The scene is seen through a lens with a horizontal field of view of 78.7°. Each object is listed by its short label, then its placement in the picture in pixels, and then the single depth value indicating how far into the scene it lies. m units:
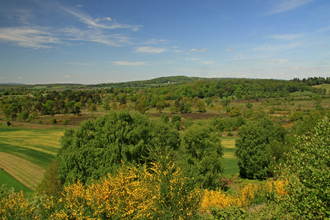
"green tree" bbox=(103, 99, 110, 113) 122.82
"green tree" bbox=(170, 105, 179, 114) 117.81
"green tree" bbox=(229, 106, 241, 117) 106.00
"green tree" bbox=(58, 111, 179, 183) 21.56
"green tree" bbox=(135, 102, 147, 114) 110.17
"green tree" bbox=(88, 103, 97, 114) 116.20
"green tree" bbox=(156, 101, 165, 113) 121.91
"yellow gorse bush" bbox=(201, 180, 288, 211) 13.27
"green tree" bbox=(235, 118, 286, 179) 30.61
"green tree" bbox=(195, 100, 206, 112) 123.40
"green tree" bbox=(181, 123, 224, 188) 24.45
